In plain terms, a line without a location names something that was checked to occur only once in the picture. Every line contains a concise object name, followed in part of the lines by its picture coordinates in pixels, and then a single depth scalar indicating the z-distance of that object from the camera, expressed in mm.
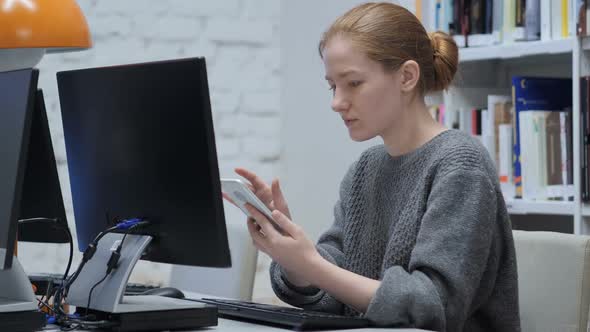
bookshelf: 4148
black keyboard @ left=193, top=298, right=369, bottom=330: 2941
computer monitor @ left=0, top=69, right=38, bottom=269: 2852
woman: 3006
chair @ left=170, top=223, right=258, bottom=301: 4024
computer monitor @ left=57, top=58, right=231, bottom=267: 2930
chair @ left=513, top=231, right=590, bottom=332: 3219
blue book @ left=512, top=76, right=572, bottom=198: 4310
